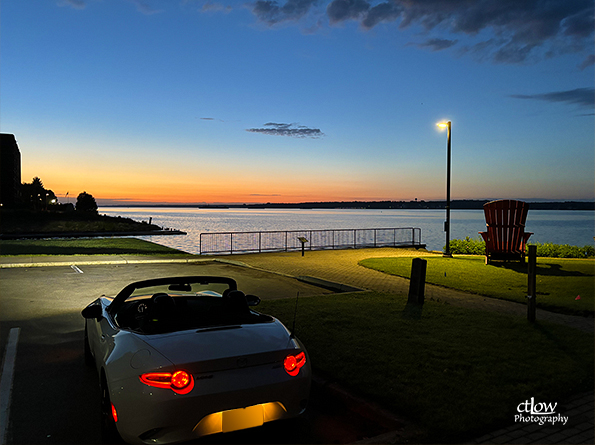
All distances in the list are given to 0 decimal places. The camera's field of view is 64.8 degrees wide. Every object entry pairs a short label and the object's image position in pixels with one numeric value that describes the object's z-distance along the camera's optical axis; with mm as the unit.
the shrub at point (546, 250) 22755
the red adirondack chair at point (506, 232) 17681
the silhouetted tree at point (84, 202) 139125
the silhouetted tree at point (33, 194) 130012
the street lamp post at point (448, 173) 21891
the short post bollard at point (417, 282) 9461
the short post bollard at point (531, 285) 7691
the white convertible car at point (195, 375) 3432
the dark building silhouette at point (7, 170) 112375
